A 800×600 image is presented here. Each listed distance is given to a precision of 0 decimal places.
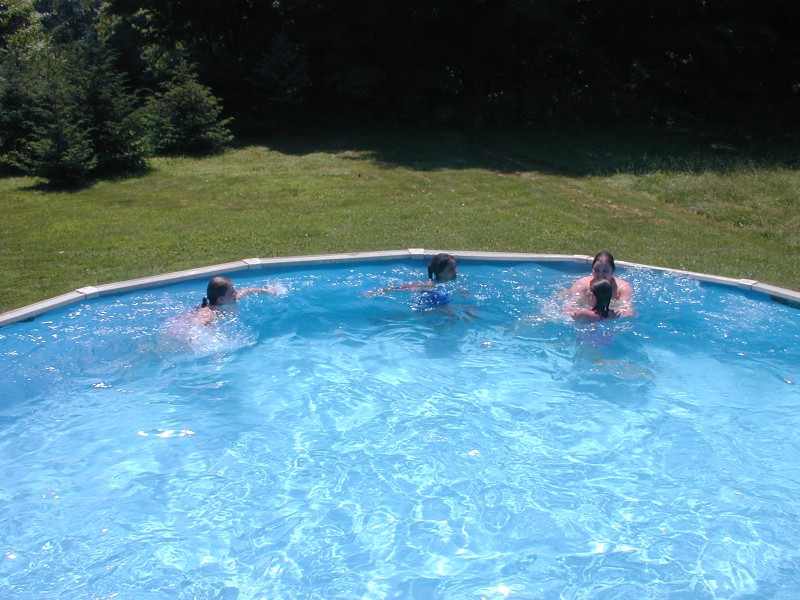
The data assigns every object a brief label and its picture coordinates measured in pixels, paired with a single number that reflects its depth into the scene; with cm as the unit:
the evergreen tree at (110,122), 1509
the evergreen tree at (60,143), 1412
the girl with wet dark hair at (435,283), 917
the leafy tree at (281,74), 1972
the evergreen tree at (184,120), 1700
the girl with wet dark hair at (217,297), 861
